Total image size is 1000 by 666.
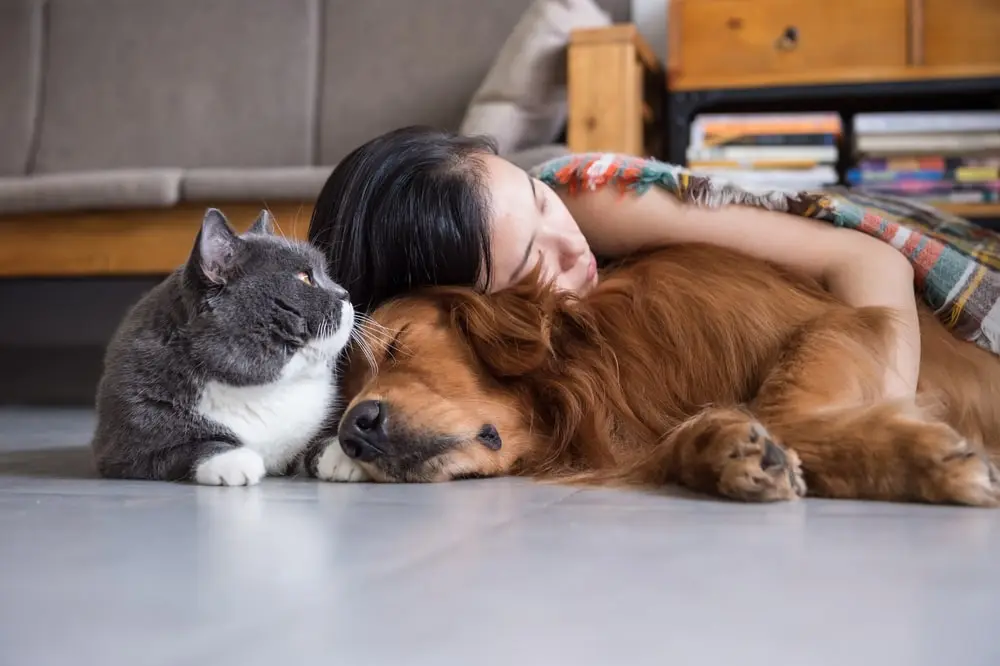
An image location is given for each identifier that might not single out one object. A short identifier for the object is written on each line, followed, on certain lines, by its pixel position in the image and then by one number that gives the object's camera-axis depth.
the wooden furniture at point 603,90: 2.66
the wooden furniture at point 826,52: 2.86
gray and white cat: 1.19
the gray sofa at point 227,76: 3.69
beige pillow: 2.74
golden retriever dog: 1.13
